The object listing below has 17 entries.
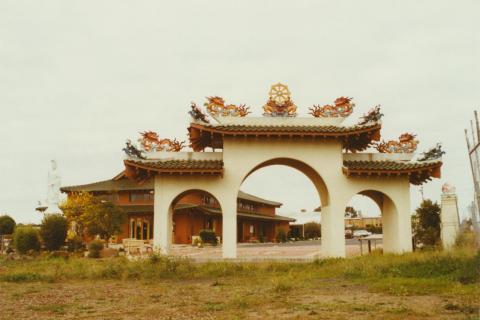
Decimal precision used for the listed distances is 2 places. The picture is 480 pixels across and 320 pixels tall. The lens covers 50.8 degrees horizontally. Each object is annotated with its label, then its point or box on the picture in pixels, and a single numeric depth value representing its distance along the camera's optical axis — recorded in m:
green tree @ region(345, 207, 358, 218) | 102.57
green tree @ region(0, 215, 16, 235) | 45.28
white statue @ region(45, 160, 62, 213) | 46.06
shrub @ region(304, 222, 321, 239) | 74.18
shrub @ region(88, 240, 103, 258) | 29.33
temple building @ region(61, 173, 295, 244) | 50.00
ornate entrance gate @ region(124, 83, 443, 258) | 20.03
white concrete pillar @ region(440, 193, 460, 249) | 21.23
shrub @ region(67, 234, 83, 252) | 34.46
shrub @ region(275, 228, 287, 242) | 62.03
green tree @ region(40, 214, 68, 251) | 33.09
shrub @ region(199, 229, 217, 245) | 47.01
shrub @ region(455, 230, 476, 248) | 17.31
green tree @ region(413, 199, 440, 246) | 28.08
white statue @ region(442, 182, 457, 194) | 21.89
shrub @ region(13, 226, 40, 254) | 32.06
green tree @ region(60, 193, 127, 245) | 35.55
